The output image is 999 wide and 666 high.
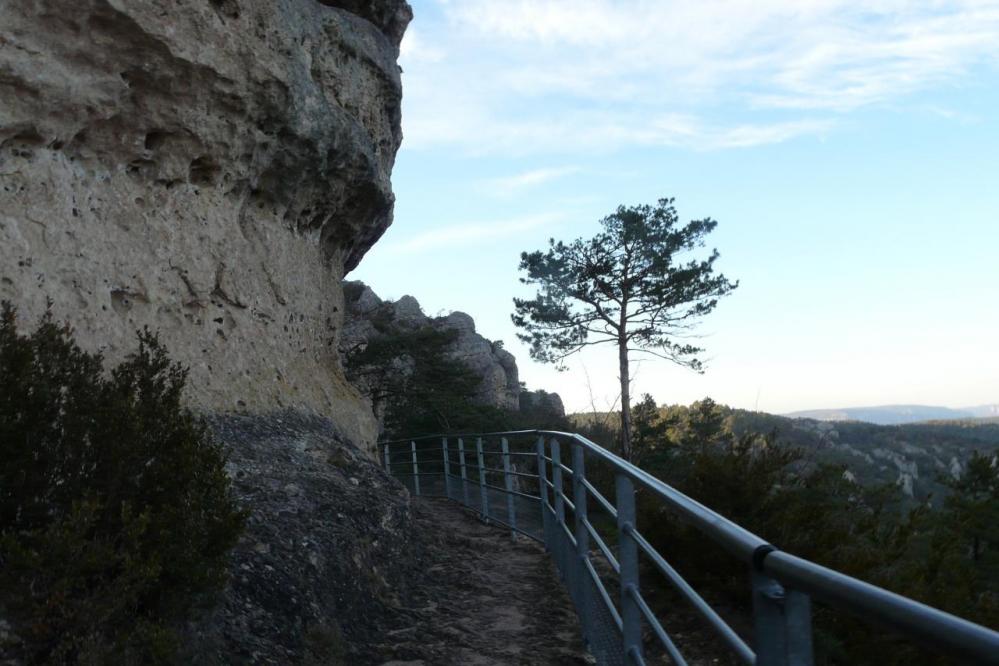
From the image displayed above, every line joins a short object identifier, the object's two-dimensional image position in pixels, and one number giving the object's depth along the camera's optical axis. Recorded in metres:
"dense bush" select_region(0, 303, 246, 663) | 3.13
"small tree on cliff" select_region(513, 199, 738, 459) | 22.77
